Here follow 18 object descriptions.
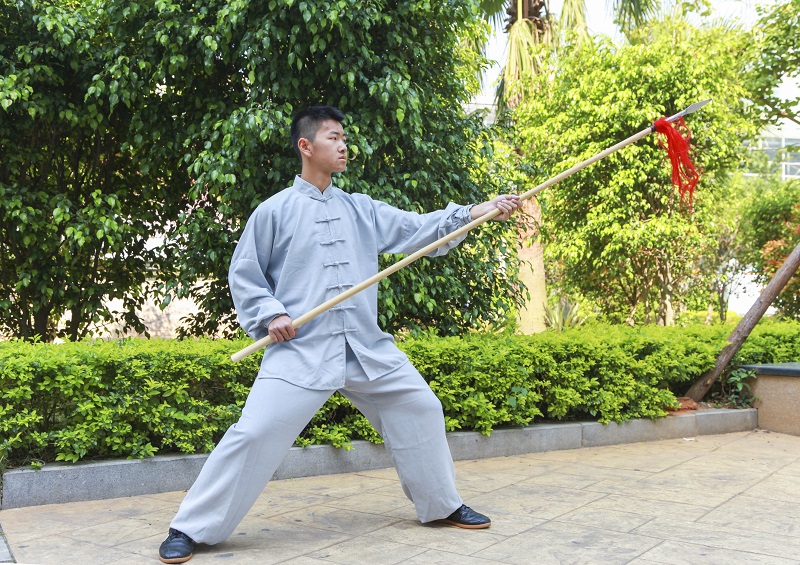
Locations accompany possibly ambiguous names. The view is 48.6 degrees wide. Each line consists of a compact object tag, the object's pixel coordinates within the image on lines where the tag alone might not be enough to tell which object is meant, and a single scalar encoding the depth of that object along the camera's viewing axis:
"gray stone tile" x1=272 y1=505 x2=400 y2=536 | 4.08
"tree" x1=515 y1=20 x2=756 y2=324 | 12.48
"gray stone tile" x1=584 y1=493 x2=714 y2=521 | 4.29
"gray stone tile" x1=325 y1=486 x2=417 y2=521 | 4.38
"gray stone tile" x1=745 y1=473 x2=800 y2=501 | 4.75
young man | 3.59
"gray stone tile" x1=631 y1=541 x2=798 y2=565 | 3.47
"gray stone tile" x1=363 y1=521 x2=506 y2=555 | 3.73
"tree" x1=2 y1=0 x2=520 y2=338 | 6.27
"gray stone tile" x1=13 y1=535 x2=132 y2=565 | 3.55
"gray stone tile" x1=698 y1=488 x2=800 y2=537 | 4.05
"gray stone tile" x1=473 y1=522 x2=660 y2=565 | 3.53
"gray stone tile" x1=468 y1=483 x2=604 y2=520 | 4.38
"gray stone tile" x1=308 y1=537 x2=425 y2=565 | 3.55
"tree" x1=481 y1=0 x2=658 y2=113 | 14.98
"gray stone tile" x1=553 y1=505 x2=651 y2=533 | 4.05
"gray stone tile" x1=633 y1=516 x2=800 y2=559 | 3.66
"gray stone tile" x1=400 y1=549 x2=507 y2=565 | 3.49
